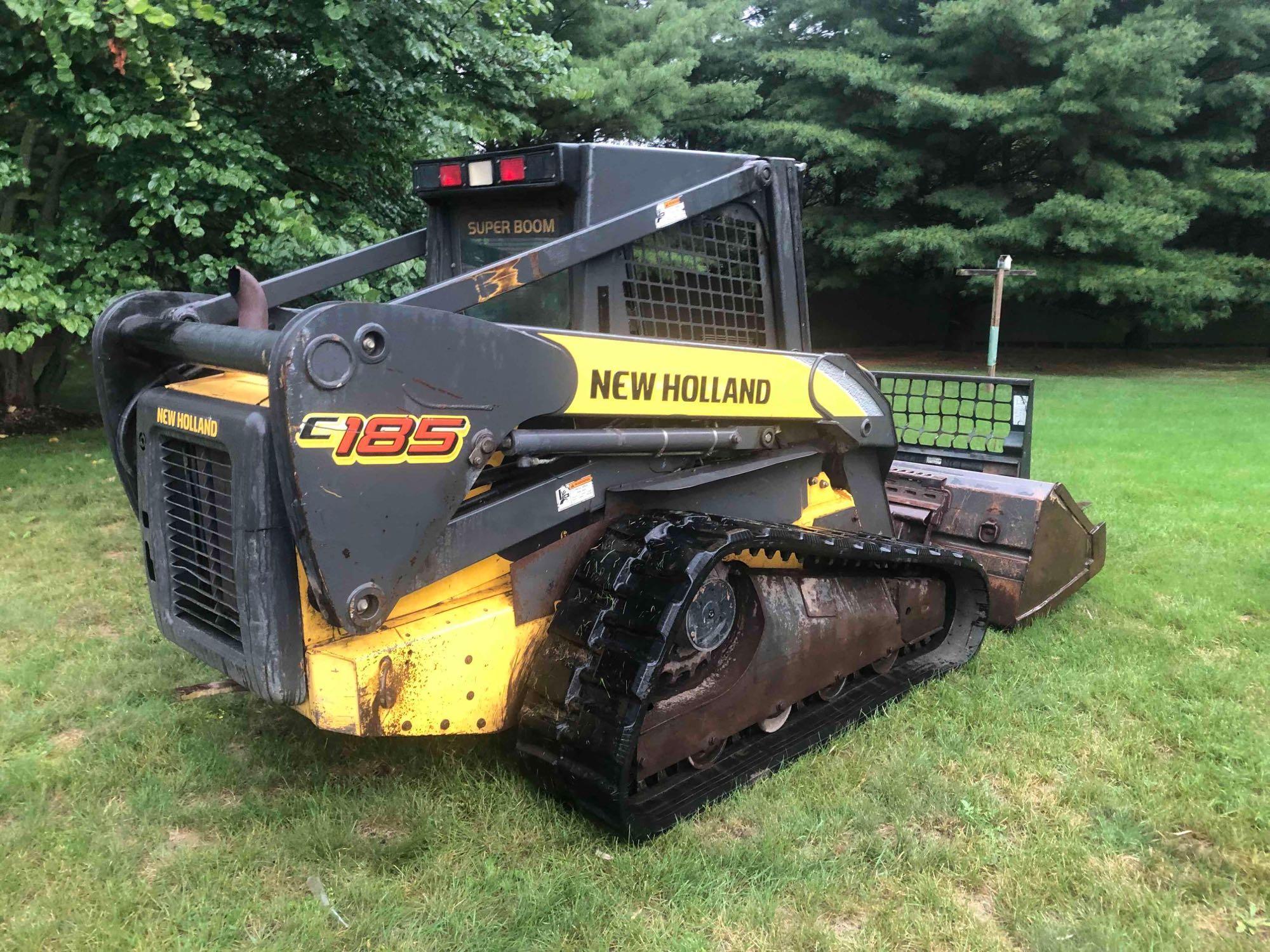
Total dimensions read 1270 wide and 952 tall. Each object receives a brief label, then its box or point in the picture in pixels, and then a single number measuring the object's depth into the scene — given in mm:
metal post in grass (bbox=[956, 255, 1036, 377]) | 10664
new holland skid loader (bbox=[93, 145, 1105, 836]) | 2441
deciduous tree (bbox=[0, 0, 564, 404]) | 6438
